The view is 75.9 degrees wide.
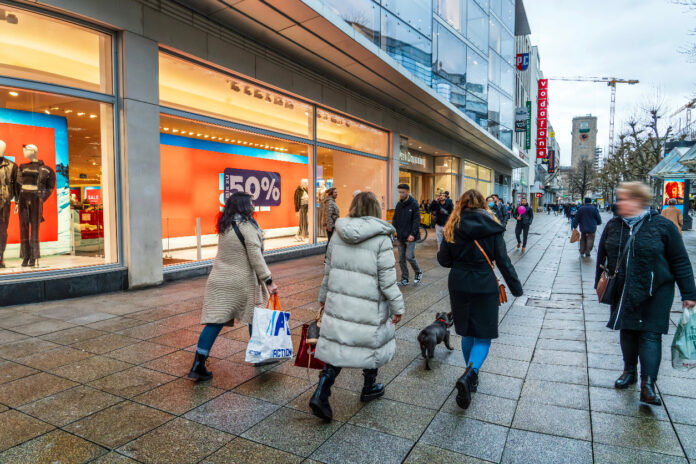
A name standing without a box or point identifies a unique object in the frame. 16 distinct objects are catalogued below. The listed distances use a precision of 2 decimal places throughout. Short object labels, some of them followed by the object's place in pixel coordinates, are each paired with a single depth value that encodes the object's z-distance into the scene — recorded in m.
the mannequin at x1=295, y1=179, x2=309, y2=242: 12.44
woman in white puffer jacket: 3.17
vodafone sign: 41.52
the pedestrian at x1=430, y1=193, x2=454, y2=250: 10.28
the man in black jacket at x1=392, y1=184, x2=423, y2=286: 8.09
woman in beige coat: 3.84
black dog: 4.19
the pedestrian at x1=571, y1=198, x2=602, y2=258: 12.91
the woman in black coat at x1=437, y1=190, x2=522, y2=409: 3.53
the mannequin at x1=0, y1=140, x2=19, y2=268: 7.04
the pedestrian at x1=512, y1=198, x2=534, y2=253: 14.32
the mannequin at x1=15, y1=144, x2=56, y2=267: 7.22
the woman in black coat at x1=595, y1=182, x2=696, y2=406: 3.41
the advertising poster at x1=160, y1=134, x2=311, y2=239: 9.23
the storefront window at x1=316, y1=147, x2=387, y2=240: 13.09
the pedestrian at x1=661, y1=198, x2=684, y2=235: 13.46
